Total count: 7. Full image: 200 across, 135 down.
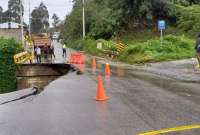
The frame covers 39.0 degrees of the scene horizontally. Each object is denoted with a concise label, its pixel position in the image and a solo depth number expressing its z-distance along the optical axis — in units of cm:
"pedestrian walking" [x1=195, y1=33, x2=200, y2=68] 1243
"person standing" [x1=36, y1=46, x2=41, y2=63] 2397
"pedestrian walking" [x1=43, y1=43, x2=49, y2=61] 2504
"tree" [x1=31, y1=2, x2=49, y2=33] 10089
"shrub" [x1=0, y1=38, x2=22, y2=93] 2030
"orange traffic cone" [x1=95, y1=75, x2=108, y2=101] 829
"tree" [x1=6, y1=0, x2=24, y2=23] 10597
